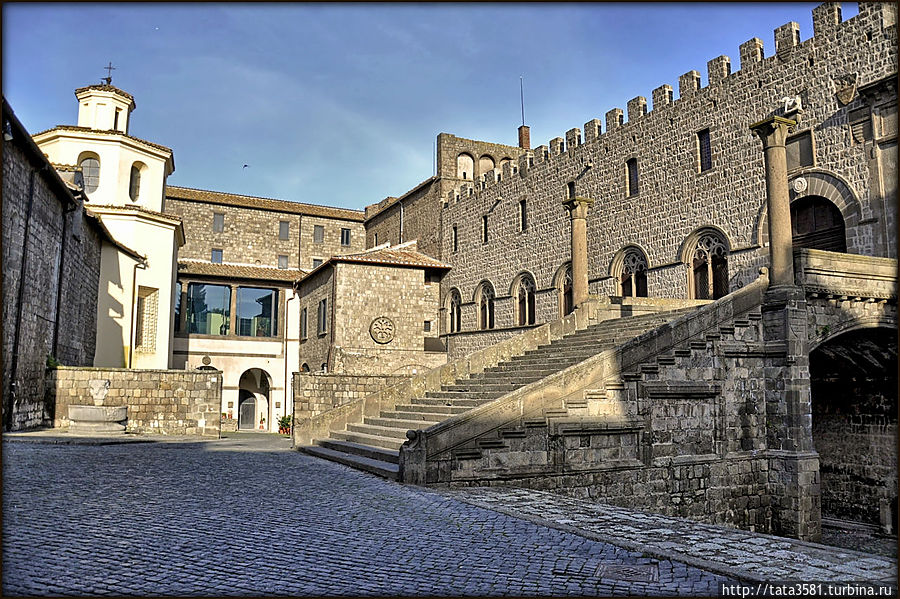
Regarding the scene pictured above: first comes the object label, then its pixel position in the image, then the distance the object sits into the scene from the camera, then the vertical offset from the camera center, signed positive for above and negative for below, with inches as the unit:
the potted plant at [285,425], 1034.1 -77.0
